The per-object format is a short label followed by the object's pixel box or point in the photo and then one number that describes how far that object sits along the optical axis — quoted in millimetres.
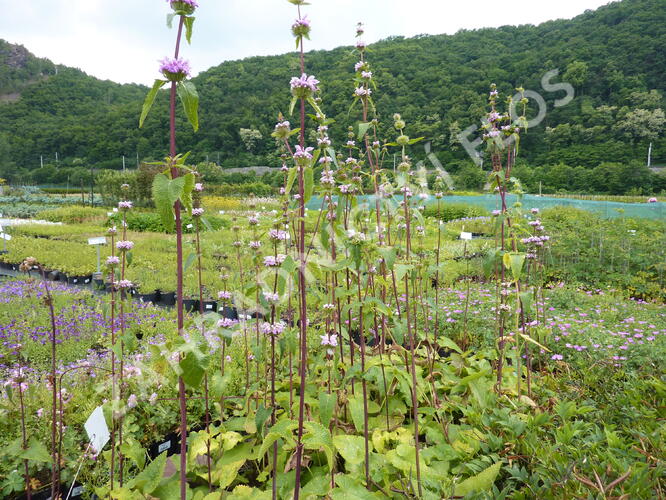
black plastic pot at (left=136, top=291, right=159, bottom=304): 5926
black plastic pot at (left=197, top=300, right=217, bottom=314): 5011
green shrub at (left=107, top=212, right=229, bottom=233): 13938
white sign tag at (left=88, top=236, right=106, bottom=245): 3268
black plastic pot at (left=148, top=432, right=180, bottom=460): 2232
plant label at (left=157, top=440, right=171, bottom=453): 2225
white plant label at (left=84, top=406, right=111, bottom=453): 1385
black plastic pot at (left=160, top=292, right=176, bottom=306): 5918
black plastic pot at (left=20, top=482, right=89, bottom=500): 1822
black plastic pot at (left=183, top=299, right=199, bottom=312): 5348
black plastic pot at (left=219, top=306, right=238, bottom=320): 5012
